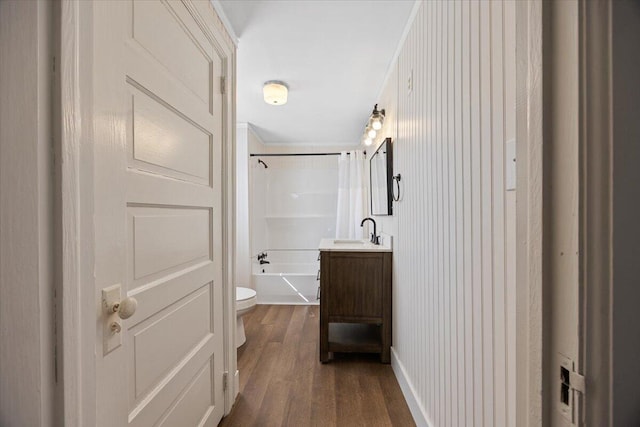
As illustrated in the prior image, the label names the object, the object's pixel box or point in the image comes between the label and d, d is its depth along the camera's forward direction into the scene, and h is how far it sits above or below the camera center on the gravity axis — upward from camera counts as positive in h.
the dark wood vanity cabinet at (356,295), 2.22 -0.65
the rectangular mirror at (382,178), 2.31 +0.32
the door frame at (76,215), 0.54 +0.00
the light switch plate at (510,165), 0.75 +0.13
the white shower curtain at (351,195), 4.06 +0.26
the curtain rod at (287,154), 4.20 +0.89
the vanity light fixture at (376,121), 2.52 +0.83
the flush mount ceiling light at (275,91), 2.44 +1.06
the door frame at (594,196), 0.36 +0.02
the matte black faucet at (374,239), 2.83 -0.27
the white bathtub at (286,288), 3.79 -1.01
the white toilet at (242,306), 2.33 -0.78
